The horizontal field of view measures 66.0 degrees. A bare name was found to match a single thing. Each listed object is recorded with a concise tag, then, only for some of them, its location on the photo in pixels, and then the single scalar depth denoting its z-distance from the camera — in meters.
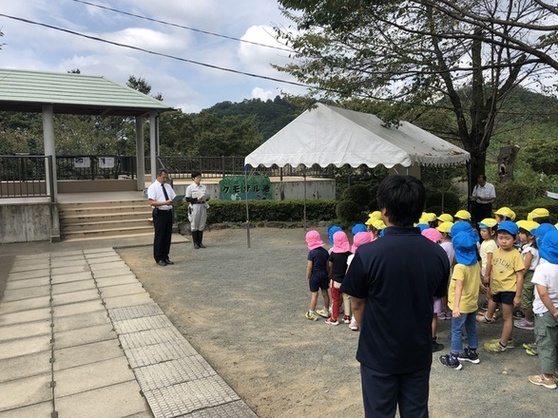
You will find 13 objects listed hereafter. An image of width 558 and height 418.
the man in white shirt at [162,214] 7.62
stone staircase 11.08
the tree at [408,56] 6.88
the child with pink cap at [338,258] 4.55
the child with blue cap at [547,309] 3.18
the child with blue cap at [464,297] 3.58
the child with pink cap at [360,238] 4.18
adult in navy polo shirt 1.87
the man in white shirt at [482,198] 10.04
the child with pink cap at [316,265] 4.71
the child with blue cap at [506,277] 3.79
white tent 8.02
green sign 13.92
